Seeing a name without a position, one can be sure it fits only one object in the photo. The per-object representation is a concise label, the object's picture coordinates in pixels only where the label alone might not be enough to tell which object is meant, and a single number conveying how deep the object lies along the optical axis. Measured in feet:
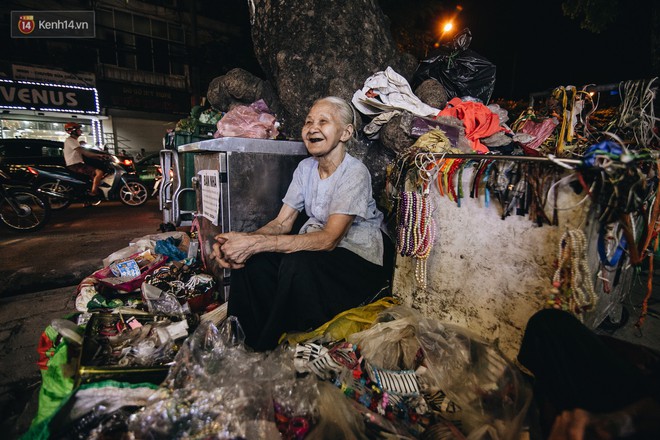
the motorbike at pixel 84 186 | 23.45
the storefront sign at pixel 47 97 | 42.37
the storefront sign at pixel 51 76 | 42.46
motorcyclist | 24.67
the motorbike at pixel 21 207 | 17.94
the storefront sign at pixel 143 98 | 49.26
